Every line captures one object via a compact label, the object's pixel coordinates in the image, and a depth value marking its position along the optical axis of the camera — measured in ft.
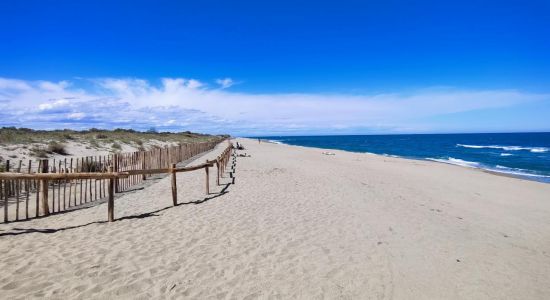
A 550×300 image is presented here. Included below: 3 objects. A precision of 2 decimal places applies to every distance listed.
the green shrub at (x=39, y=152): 58.08
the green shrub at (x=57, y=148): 65.98
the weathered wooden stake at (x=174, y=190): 29.57
